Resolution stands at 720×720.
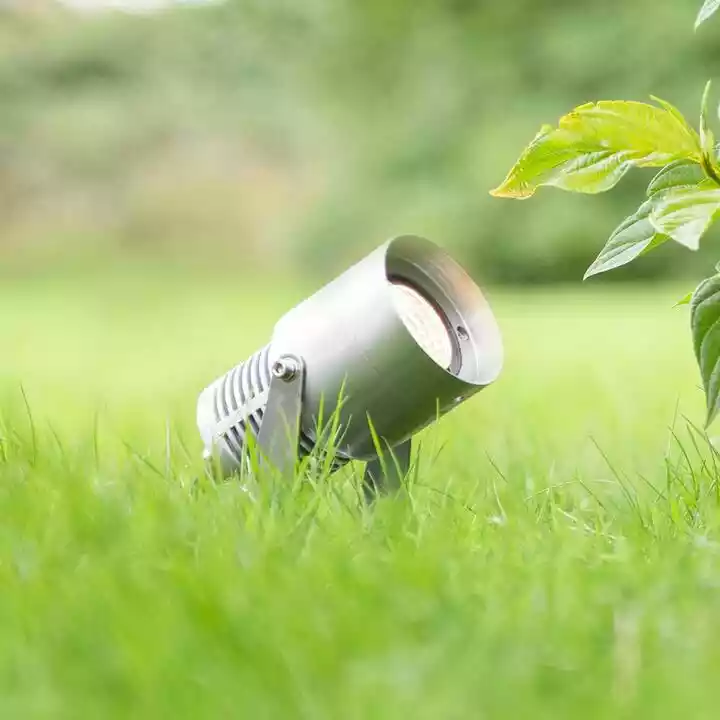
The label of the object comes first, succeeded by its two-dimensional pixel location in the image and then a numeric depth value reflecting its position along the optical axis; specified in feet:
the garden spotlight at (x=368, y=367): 4.77
